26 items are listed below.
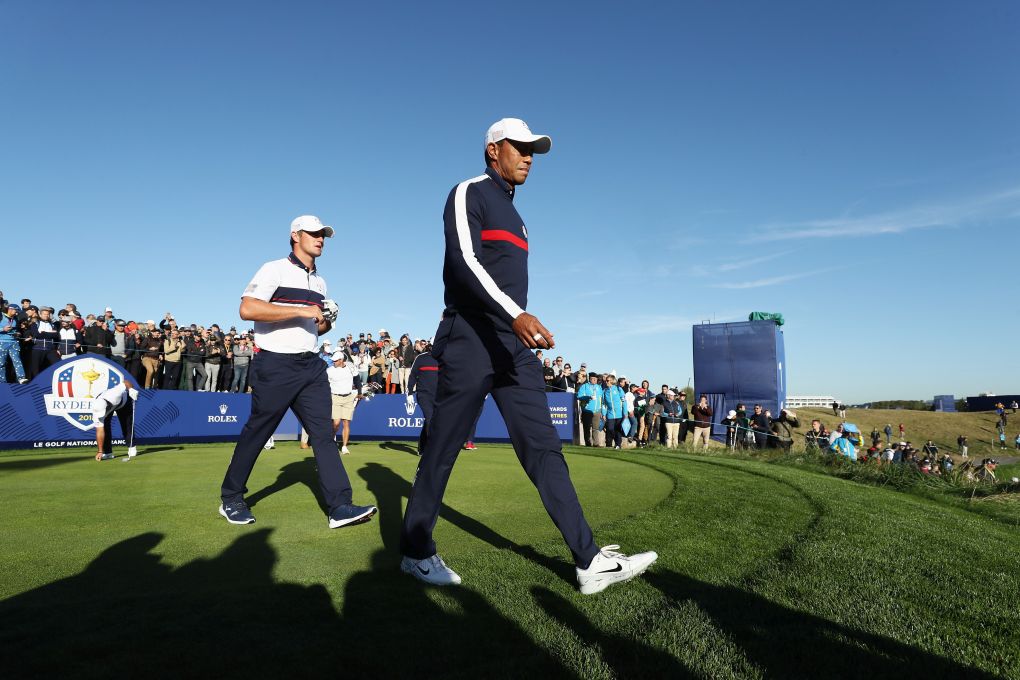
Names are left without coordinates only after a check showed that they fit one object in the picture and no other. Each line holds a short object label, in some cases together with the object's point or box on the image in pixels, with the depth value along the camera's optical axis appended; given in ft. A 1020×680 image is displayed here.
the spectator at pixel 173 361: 52.11
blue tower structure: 91.50
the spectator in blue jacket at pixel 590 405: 57.44
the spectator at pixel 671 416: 59.37
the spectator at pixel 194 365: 53.93
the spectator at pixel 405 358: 62.80
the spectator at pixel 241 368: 57.16
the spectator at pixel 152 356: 51.26
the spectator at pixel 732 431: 62.35
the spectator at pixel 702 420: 60.64
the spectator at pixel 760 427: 56.95
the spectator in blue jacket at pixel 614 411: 56.54
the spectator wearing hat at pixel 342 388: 41.37
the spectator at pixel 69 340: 45.83
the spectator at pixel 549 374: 64.64
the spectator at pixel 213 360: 55.42
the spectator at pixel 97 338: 47.70
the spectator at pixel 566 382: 64.80
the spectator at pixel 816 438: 50.70
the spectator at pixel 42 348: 44.80
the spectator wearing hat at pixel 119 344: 49.37
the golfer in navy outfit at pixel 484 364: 10.44
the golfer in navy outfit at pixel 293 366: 14.79
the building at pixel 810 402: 254.84
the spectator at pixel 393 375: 63.65
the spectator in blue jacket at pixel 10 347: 42.98
